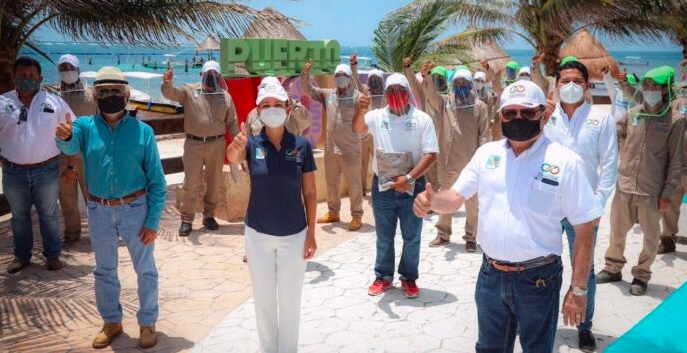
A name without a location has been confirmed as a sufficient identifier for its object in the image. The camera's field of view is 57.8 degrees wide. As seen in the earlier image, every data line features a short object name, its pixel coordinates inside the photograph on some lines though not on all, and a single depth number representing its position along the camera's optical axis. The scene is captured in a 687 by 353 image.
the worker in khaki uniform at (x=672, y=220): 6.80
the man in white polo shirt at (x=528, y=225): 3.02
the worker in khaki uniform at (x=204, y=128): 7.46
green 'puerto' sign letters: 9.88
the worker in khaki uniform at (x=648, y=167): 5.37
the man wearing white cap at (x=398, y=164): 5.21
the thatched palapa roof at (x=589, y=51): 27.80
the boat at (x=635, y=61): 114.33
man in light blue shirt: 4.21
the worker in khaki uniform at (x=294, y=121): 6.30
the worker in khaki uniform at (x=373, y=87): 8.16
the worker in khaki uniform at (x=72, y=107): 6.98
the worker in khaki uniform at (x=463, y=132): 6.91
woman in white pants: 3.88
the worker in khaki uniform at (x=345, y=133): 8.13
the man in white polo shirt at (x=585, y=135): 4.23
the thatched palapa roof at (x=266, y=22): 8.92
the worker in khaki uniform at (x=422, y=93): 7.13
